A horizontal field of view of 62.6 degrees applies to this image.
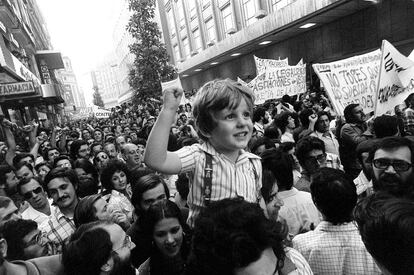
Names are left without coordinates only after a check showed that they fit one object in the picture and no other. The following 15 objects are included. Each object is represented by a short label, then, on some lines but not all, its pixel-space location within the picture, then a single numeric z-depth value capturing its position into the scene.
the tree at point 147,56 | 19.16
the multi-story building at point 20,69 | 7.88
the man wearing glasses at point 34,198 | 3.34
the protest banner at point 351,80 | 5.13
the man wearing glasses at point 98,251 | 1.64
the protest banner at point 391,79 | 4.34
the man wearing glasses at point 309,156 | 3.32
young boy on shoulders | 1.60
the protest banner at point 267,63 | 9.38
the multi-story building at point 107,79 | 91.75
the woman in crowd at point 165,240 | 2.12
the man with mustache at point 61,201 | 2.86
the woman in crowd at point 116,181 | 3.47
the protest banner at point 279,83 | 7.76
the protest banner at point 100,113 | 14.46
